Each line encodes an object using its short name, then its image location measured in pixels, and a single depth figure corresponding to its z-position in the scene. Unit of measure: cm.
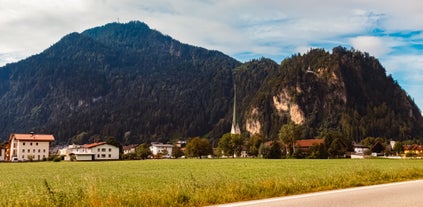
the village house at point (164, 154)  18470
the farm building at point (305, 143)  17490
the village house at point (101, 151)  14230
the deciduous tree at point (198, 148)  14212
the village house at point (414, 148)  18506
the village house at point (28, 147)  13875
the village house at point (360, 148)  16870
